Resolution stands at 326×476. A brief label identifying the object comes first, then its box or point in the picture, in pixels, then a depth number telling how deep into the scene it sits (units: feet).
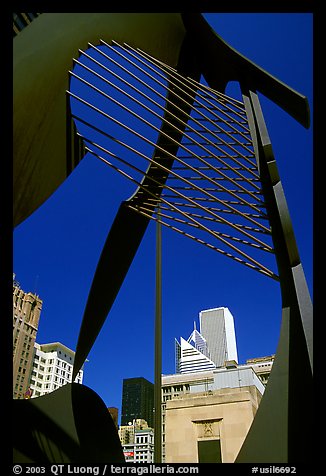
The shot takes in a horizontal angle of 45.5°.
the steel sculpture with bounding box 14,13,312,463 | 9.87
